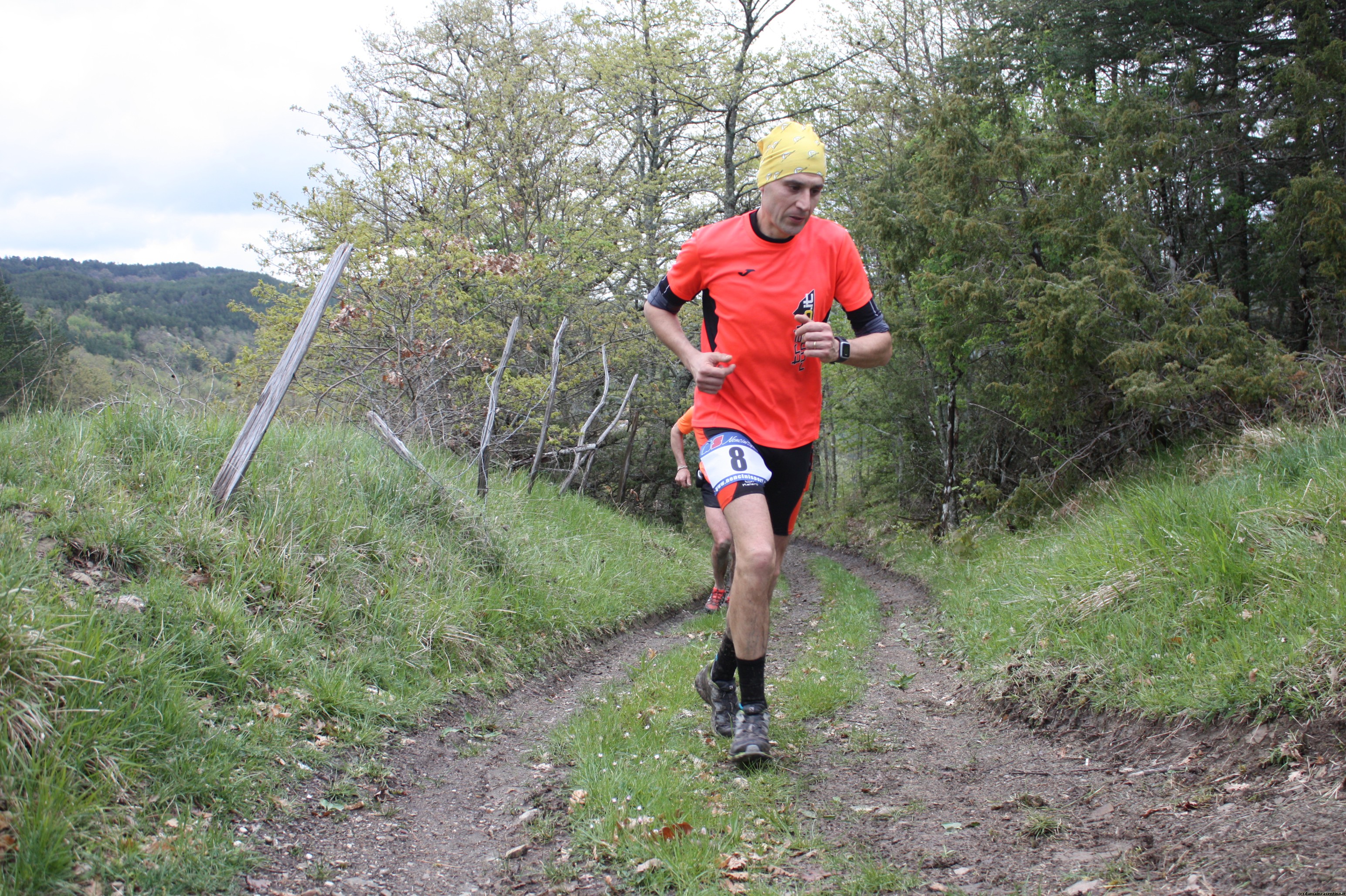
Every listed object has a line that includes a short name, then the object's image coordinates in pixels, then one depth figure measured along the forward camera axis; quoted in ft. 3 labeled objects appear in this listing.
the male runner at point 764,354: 11.09
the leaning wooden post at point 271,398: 15.23
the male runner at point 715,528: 22.00
